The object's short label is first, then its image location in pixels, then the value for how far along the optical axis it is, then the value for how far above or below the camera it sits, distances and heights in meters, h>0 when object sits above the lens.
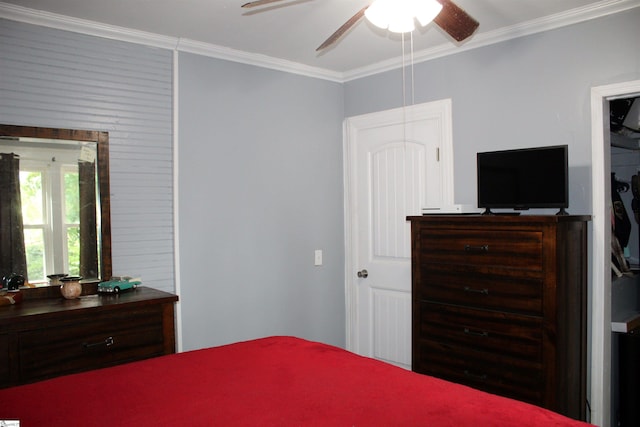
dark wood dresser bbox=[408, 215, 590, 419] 2.48 -0.50
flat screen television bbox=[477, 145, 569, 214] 2.64 +0.17
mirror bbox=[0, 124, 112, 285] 2.66 +0.08
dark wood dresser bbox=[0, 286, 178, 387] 2.24 -0.56
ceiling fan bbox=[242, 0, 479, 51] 1.85 +0.75
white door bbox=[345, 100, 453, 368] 3.52 +0.07
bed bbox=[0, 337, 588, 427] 1.44 -0.58
